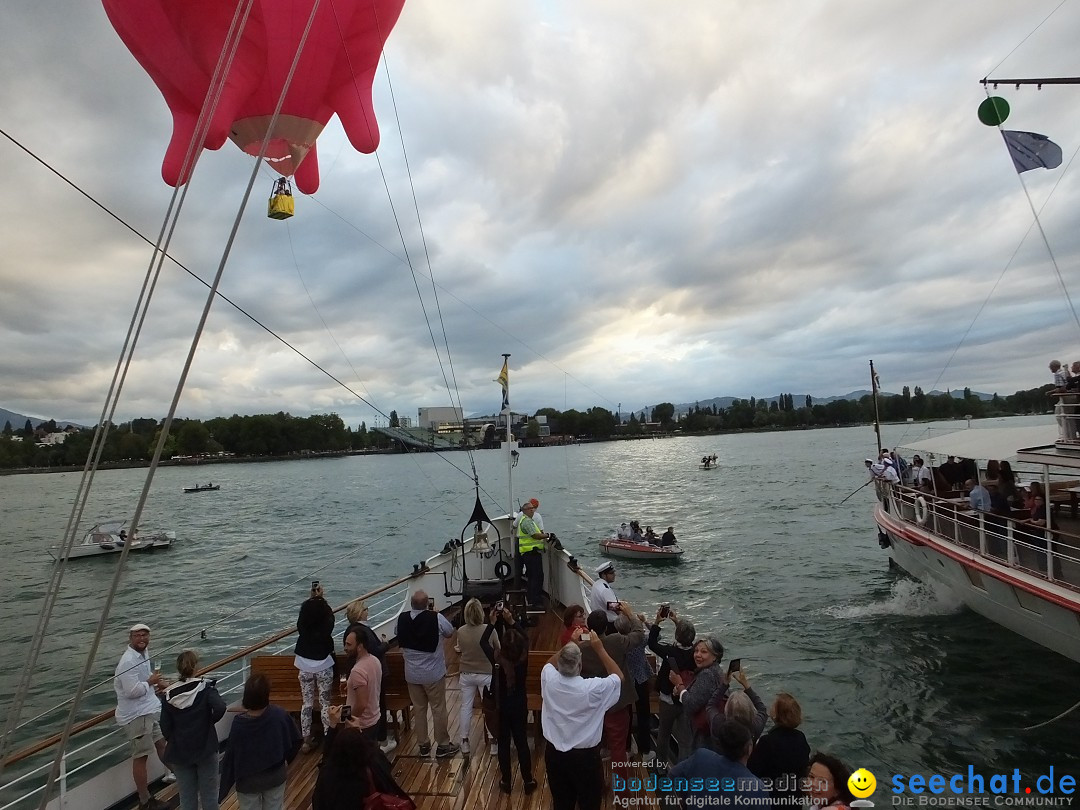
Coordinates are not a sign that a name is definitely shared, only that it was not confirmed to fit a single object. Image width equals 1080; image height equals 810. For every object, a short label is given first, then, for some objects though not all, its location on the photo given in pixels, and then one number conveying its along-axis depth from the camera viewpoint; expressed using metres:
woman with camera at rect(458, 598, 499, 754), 5.49
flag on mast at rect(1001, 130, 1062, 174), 10.20
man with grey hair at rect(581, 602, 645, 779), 5.05
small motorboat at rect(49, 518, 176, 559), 33.09
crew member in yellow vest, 10.02
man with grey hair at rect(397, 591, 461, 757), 5.55
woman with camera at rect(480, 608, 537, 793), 4.83
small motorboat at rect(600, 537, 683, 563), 24.22
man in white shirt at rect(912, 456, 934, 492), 16.72
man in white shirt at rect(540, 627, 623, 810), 4.03
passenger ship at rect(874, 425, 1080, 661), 9.53
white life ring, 14.25
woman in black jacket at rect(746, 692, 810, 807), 3.84
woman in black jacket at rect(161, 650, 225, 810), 4.33
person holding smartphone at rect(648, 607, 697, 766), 5.09
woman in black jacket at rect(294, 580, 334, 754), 5.75
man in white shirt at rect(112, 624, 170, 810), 5.48
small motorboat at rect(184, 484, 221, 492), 77.52
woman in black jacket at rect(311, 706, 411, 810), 3.38
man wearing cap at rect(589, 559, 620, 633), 6.44
